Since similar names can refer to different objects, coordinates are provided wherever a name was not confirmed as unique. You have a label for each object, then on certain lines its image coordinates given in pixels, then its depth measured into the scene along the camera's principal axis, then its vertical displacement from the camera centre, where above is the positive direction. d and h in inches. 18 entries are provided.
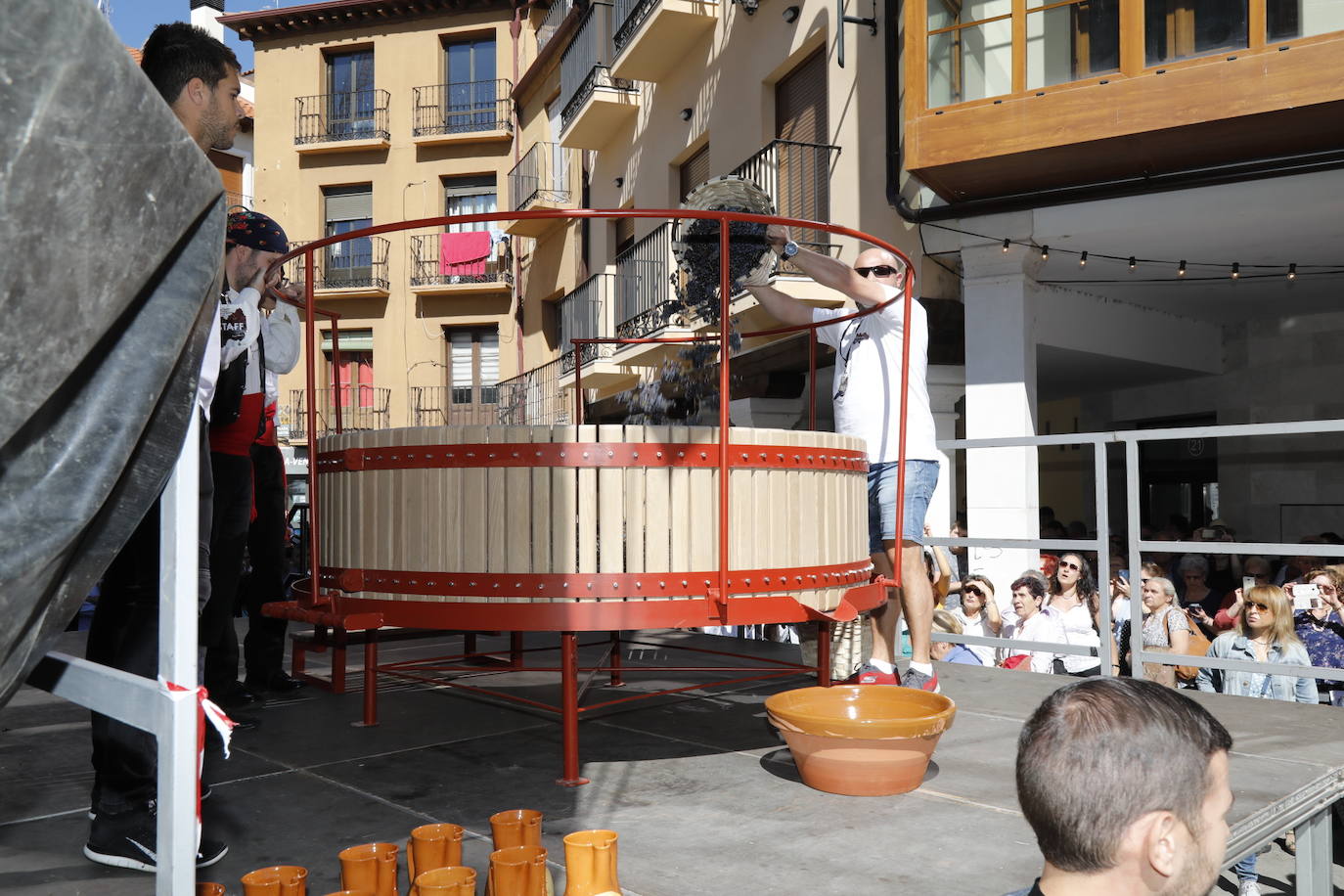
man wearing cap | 164.9 +10.2
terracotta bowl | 131.8 -33.4
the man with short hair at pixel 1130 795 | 68.1 -20.2
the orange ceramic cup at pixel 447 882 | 90.3 -33.8
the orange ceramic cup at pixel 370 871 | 97.7 -34.9
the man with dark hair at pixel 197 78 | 117.6 +42.4
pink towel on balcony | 1145.4 +229.1
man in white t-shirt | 185.9 +8.4
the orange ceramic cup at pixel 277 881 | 92.0 -34.2
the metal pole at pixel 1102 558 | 230.4 -18.3
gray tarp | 53.5 +9.9
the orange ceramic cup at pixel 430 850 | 101.7 -34.5
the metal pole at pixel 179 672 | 68.2 -12.2
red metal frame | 141.1 -18.1
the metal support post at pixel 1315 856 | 140.1 -49.3
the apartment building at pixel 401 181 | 1155.9 +313.7
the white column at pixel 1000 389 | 449.4 +33.2
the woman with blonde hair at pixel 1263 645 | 266.1 -43.0
